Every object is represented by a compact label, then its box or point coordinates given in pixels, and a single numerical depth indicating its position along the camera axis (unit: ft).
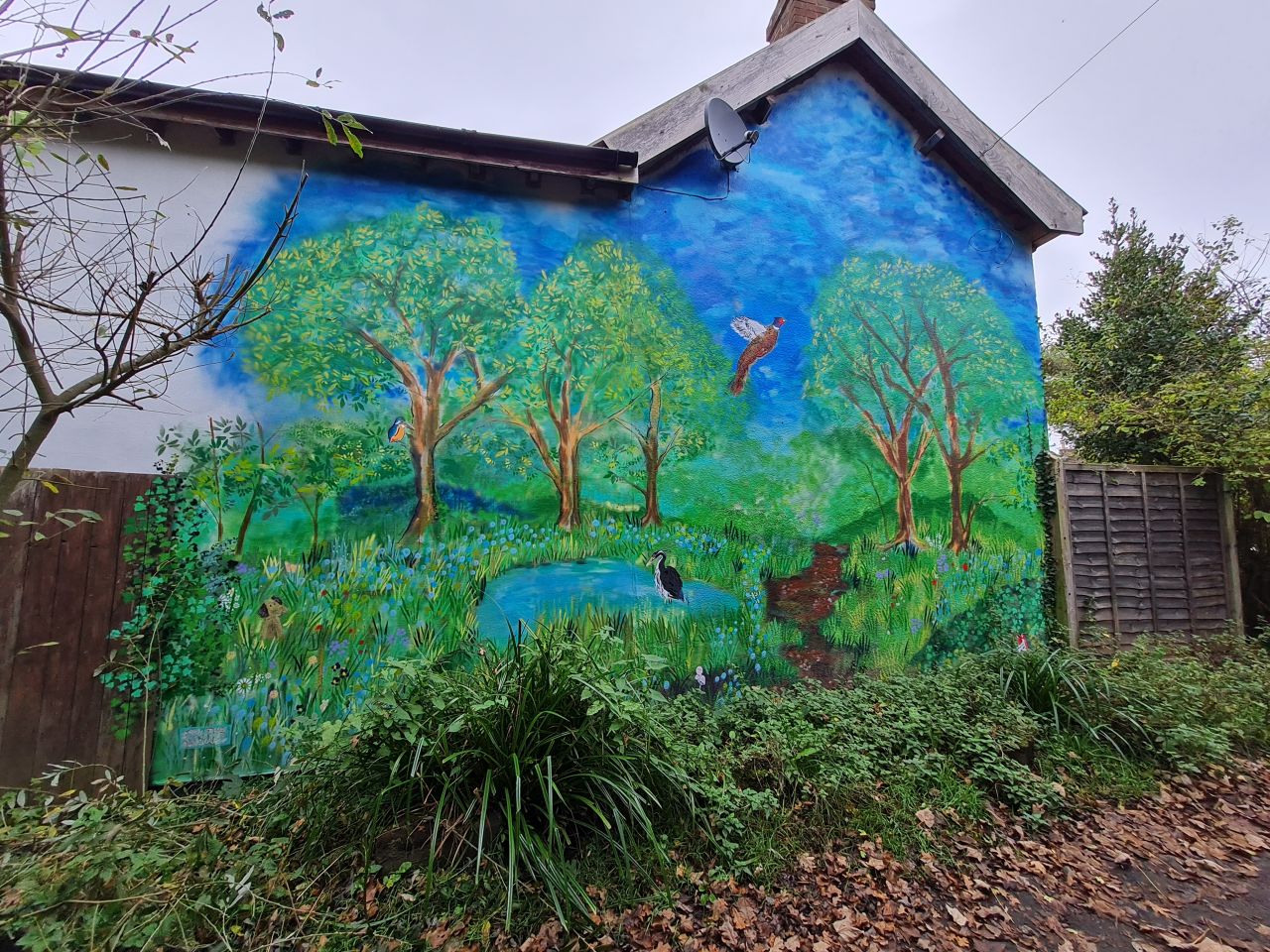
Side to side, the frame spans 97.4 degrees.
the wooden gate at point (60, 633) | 11.03
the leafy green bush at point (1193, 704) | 13.21
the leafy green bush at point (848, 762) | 10.21
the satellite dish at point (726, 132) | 16.15
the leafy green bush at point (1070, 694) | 13.43
